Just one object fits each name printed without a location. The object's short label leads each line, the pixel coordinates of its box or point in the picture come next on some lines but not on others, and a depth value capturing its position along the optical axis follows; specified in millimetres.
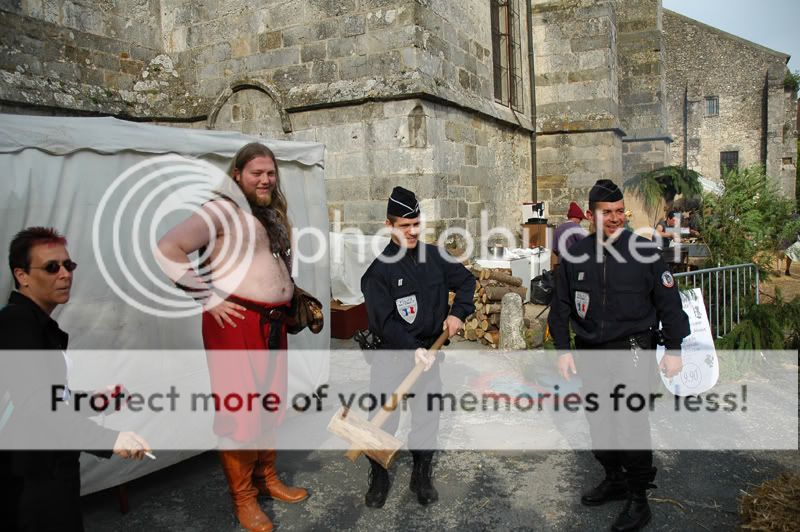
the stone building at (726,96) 33531
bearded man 3240
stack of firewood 7617
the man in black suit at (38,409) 1981
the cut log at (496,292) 7723
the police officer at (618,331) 3383
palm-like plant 11297
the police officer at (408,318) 3557
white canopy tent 3309
